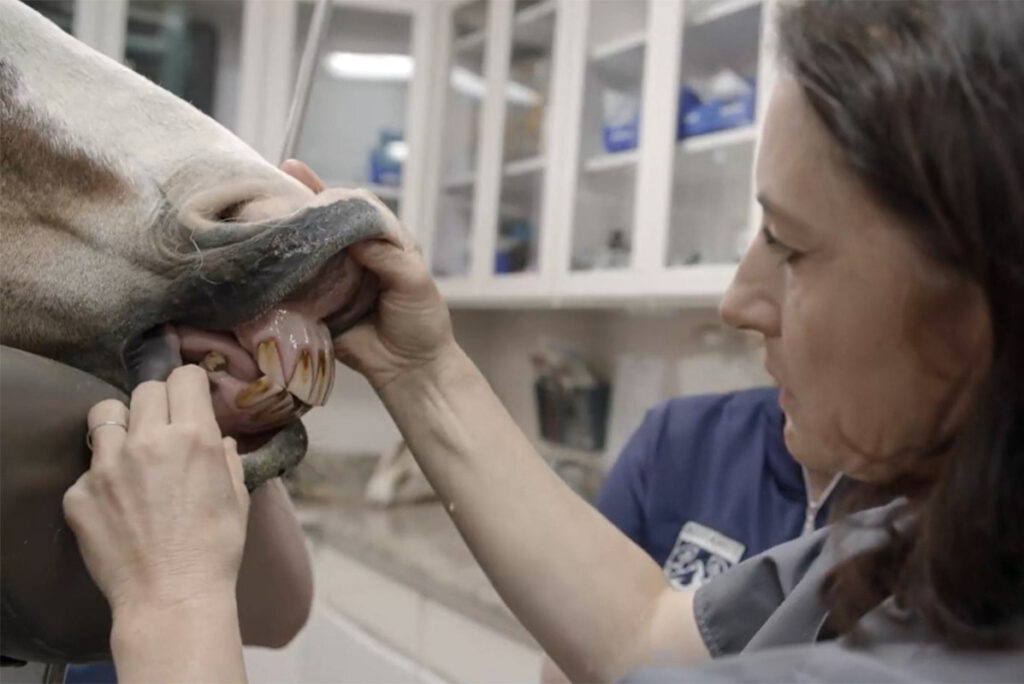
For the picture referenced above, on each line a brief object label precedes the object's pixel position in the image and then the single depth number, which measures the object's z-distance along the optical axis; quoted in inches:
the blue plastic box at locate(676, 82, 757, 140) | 54.9
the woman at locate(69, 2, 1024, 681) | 12.8
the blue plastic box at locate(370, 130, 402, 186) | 79.2
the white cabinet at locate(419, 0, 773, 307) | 55.8
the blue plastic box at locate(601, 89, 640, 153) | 62.7
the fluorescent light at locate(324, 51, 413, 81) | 71.5
